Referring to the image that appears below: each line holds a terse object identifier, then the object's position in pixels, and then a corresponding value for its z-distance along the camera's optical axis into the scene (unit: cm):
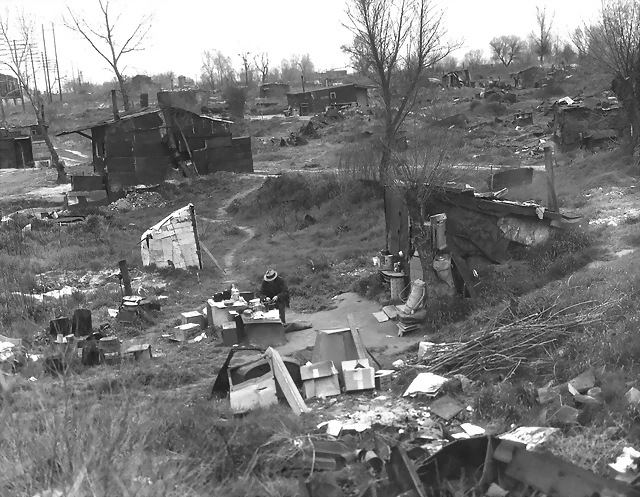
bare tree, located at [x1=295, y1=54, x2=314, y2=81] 11725
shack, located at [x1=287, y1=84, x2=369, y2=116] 5132
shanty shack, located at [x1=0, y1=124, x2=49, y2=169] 3809
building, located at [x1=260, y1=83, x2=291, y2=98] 6512
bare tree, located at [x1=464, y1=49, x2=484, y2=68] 8309
